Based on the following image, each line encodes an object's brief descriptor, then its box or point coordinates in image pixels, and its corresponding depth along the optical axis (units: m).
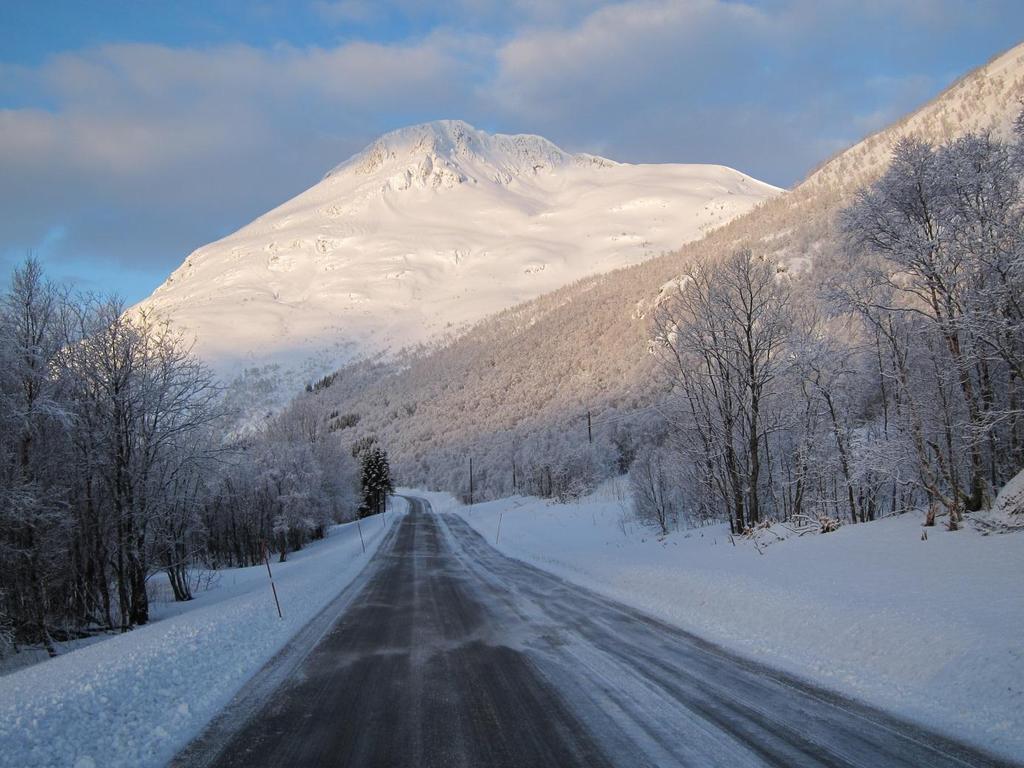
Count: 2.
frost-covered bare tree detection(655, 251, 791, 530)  18.72
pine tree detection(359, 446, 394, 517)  80.50
